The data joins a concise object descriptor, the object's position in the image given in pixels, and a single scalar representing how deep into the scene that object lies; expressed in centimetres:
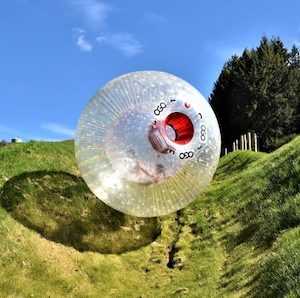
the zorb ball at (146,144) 1138
